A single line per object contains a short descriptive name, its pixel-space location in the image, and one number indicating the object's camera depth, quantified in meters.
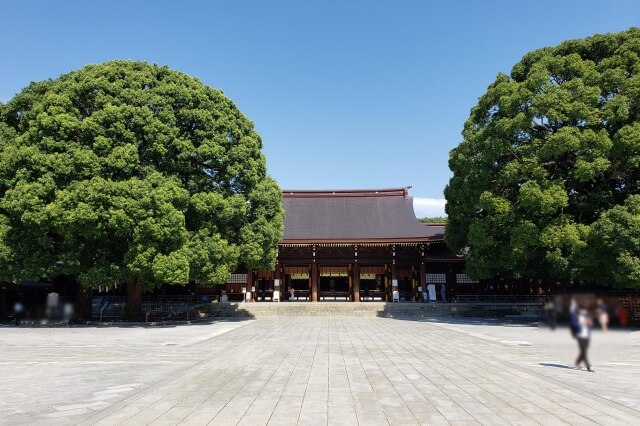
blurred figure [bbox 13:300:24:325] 20.69
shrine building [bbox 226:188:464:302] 29.45
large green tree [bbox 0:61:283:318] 18.08
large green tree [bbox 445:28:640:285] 18.55
